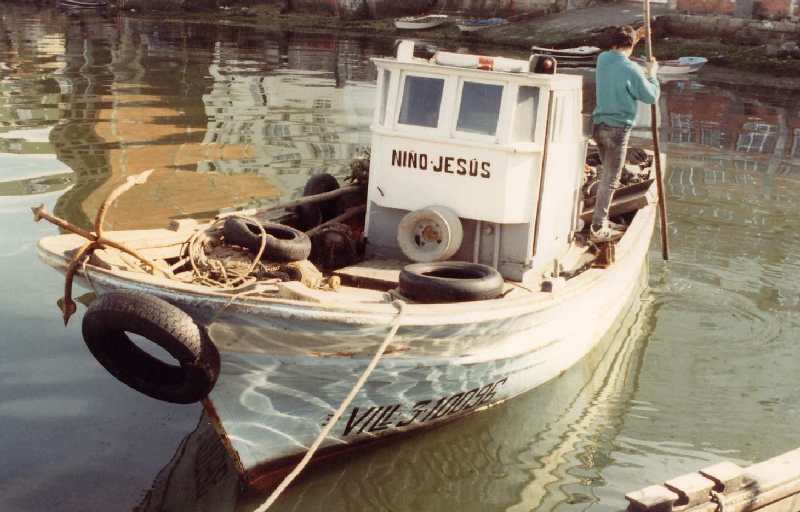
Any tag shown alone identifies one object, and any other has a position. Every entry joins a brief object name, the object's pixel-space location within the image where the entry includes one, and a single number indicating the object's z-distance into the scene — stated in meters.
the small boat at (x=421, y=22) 46.44
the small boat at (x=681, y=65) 34.94
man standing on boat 9.82
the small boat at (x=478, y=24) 44.53
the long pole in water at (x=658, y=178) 10.87
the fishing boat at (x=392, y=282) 6.89
